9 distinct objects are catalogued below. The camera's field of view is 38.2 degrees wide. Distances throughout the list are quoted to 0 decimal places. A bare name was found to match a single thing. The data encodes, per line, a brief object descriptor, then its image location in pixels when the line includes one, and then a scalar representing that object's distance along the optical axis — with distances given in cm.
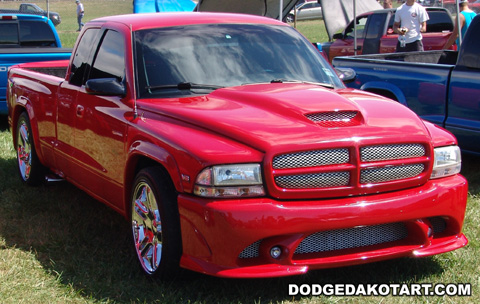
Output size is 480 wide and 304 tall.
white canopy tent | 1550
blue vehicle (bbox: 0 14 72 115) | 1120
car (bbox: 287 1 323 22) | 4616
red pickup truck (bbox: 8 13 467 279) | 369
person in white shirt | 1148
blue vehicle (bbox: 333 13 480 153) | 659
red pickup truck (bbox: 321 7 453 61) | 1373
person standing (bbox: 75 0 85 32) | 3618
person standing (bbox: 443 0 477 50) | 1090
